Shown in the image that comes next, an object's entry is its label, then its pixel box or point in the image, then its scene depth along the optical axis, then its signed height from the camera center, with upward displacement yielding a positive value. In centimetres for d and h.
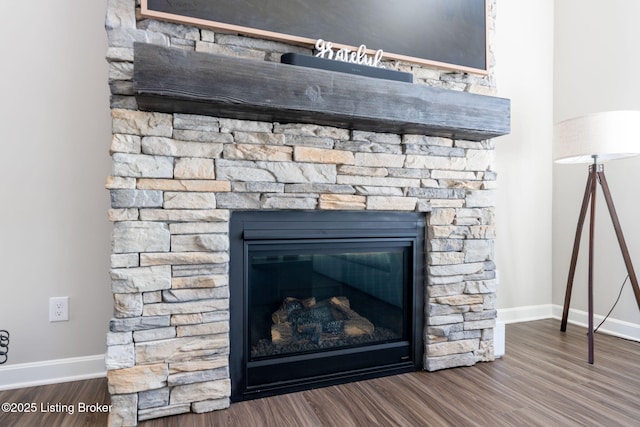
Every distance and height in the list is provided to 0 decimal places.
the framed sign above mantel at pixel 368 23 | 161 +91
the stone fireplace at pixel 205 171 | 148 +19
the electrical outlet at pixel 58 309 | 185 -48
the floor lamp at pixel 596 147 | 206 +38
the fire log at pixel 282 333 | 185 -59
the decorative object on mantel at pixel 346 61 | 165 +68
